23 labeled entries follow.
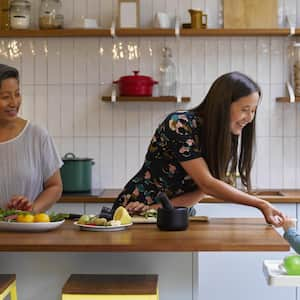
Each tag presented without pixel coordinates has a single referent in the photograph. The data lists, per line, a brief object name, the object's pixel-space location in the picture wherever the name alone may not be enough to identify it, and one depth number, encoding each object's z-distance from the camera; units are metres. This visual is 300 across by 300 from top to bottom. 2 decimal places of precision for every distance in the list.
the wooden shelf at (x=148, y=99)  4.49
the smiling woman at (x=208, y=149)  2.70
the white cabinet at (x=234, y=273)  4.16
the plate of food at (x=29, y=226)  2.50
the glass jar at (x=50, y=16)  4.55
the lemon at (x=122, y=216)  2.57
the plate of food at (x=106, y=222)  2.53
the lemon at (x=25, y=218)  2.53
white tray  2.23
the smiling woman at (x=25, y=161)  3.04
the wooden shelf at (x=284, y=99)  4.48
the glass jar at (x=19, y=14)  4.54
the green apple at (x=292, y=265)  2.25
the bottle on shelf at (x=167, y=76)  4.63
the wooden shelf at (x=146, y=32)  4.46
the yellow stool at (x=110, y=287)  2.31
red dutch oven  4.48
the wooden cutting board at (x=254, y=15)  4.54
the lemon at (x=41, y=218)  2.52
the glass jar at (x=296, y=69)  4.54
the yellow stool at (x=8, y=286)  2.40
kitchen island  2.40
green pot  4.34
